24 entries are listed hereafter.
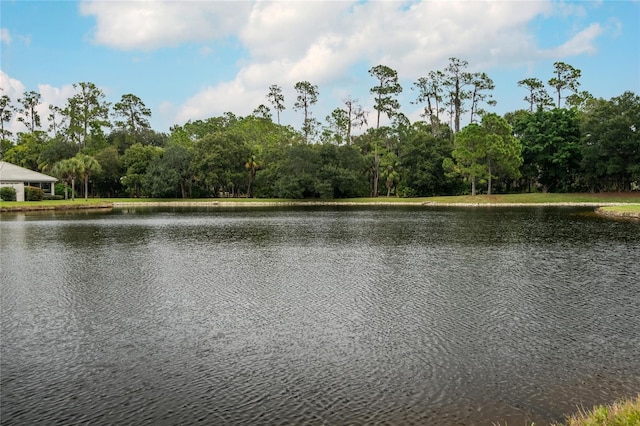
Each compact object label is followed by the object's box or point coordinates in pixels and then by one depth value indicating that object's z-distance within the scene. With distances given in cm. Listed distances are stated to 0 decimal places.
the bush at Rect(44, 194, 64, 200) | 8217
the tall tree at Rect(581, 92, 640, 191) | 7206
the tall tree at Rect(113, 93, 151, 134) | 11462
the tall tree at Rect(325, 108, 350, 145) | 9950
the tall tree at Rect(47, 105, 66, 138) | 11512
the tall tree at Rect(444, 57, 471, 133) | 9181
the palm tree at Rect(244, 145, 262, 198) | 9194
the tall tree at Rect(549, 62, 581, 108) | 8994
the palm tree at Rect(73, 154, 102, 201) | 7867
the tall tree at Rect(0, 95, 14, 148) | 10465
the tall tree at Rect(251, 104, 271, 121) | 11314
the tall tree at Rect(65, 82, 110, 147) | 10531
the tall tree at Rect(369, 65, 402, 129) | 8956
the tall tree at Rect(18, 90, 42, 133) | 11162
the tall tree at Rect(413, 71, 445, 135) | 9606
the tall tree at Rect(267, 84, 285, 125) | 10544
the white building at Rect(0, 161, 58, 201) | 7800
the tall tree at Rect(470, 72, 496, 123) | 9094
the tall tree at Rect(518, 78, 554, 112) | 9319
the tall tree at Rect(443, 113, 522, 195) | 7494
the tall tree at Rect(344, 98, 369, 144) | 9450
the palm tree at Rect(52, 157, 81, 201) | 7575
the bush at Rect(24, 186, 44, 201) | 7719
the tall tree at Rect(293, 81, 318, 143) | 9938
